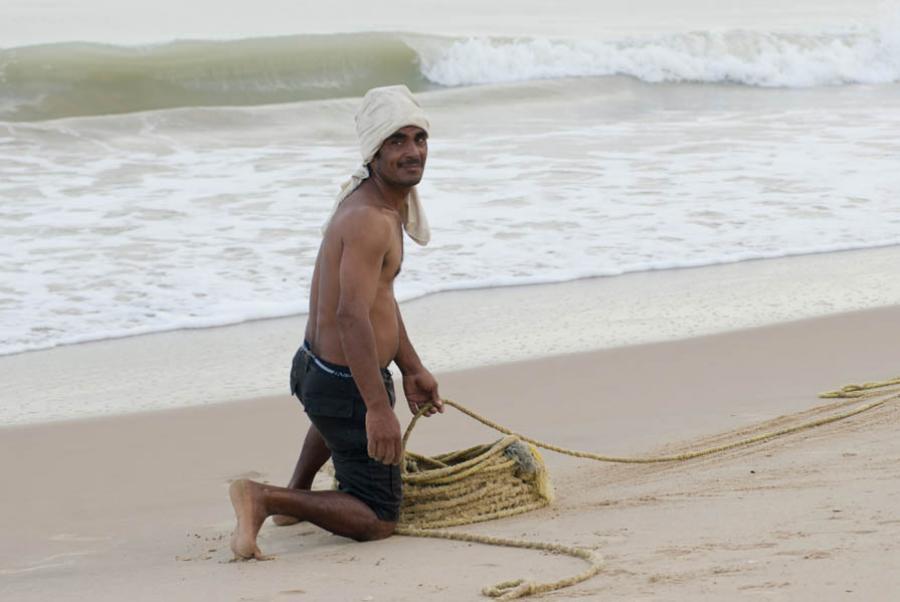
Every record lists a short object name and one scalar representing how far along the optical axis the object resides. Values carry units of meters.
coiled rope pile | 7.85
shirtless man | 7.21
